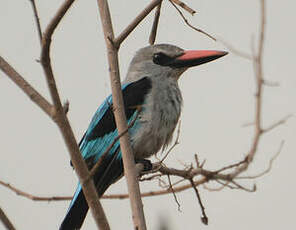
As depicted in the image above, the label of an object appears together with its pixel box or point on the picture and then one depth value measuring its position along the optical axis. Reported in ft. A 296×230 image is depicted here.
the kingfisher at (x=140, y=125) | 28.35
